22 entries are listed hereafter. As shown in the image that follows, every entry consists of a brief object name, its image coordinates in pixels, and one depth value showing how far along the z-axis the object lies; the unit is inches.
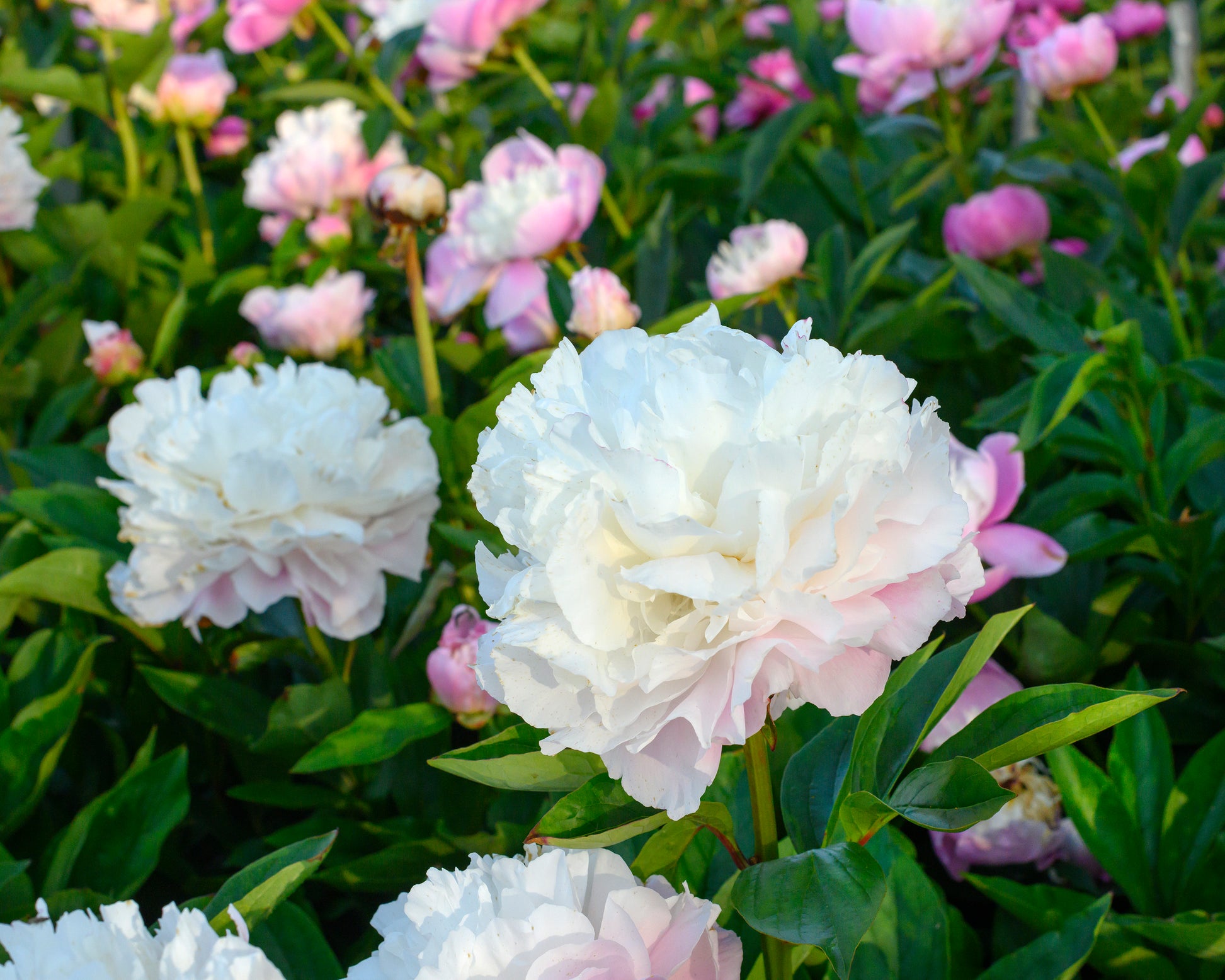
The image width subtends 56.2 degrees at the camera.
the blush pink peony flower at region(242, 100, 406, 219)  58.0
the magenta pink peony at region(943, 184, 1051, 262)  47.3
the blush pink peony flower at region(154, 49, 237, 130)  66.9
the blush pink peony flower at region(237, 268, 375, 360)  48.7
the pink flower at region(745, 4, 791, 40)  90.6
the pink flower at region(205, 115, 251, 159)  77.6
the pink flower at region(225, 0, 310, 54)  60.2
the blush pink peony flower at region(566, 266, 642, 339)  38.4
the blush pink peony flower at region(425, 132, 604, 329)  44.8
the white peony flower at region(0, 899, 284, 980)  17.5
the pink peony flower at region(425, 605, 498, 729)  30.4
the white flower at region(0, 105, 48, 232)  55.6
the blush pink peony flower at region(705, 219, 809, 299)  44.9
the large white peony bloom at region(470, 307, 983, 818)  16.4
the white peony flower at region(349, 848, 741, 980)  17.3
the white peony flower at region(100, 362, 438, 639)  32.4
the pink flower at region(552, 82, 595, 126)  66.1
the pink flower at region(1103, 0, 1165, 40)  76.7
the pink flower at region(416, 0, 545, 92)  54.5
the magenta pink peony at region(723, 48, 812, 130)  73.0
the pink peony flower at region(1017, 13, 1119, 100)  53.7
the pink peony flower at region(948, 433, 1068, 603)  31.8
